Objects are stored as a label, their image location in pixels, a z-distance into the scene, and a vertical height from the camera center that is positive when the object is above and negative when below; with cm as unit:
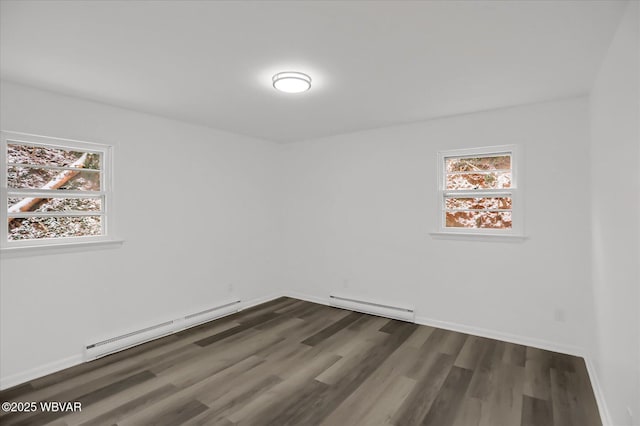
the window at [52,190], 288 +24
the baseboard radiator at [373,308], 425 -130
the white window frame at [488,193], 355 +25
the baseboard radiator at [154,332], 322 -131
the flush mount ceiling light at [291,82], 261 +110
